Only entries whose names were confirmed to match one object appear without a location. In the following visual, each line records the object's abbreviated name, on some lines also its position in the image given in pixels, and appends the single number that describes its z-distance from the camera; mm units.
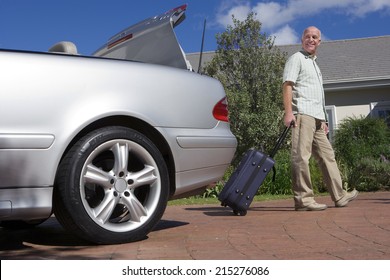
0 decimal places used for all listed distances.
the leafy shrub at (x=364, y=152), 9117
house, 14961
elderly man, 5484
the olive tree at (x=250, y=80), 13367
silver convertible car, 3342
